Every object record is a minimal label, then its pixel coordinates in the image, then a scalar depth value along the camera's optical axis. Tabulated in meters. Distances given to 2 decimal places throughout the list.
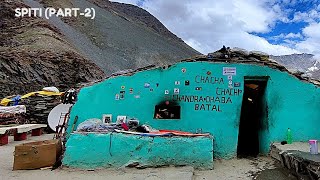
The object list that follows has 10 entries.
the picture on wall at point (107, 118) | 5.25
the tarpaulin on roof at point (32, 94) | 11.16
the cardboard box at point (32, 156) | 4.58
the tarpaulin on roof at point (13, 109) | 10.07
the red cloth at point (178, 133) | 4.65
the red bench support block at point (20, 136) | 8.30
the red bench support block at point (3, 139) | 7.44
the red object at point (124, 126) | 4.96
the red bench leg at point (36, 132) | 9.38
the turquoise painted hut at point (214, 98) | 5.15
